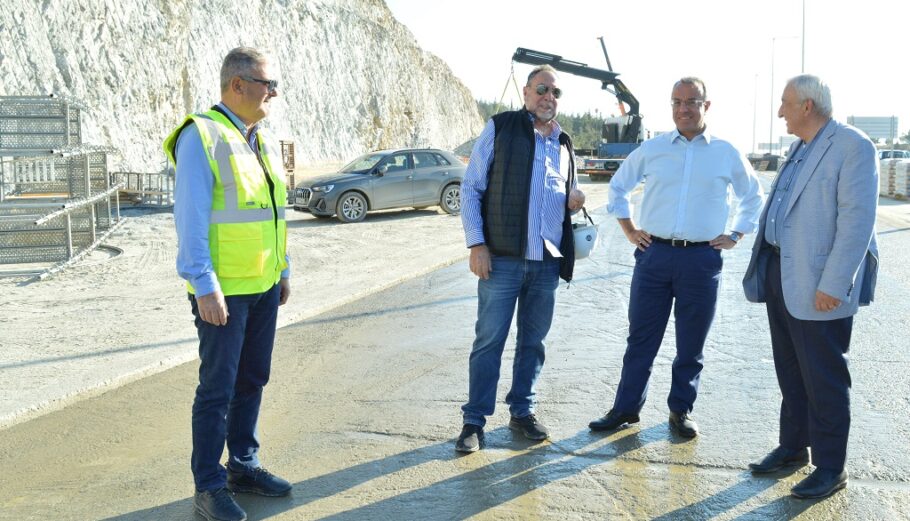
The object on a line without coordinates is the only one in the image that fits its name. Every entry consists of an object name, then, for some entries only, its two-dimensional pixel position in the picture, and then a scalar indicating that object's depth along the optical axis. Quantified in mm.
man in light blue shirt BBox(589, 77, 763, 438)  4734
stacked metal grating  10500
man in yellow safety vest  3508
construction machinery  33500
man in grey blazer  3859
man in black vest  4527
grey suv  17828
